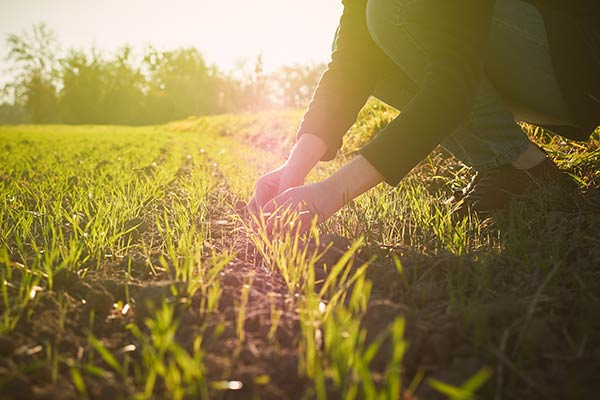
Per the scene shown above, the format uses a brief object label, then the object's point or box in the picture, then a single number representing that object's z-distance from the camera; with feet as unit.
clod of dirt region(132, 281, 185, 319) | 2.86
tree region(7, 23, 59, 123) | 132.77
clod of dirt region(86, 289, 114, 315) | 2.97
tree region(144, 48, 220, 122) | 139.64
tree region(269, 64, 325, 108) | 147.54
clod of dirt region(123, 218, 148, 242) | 4.87
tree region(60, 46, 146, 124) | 135.33
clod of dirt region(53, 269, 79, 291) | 3.27
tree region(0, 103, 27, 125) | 202.98
